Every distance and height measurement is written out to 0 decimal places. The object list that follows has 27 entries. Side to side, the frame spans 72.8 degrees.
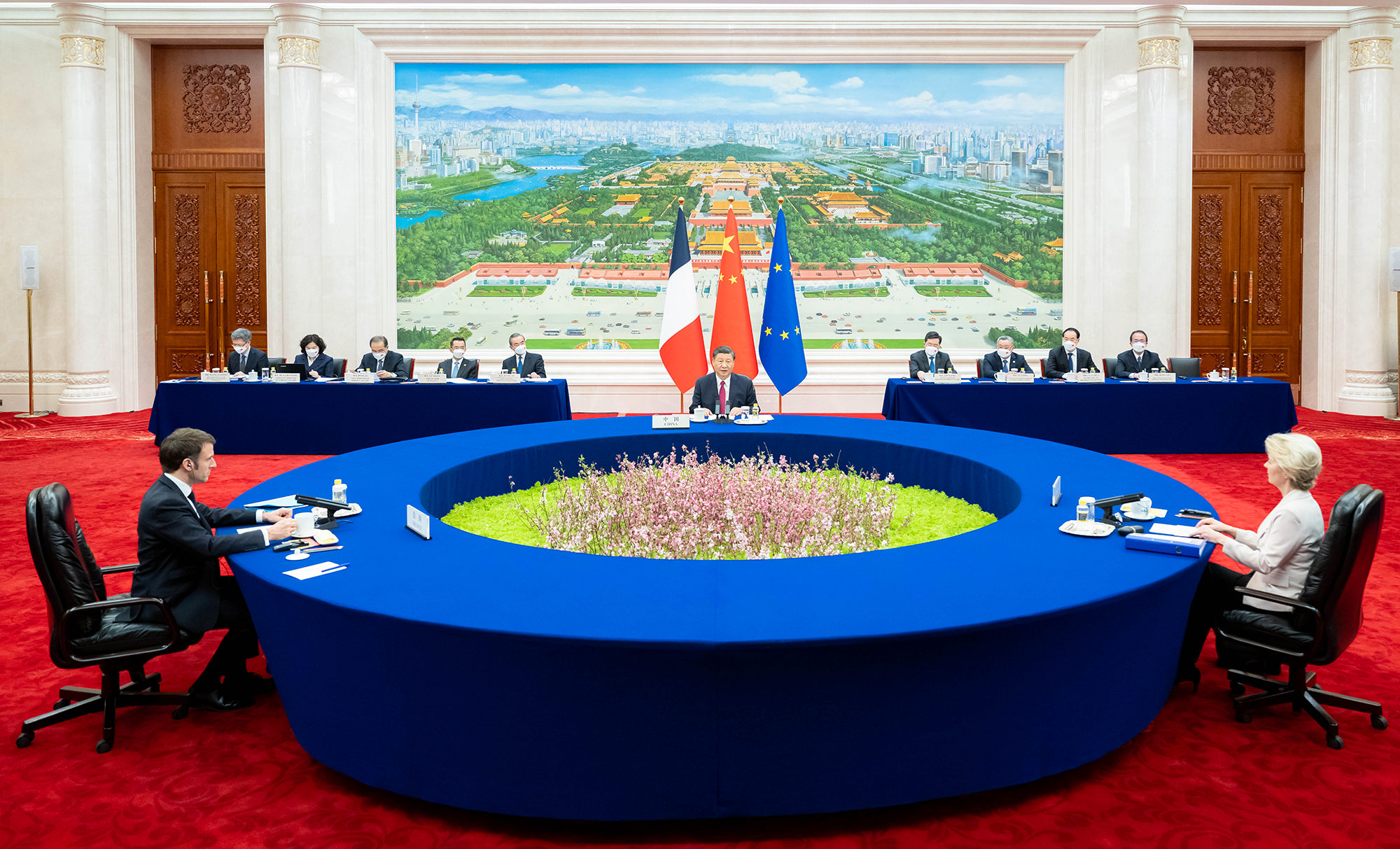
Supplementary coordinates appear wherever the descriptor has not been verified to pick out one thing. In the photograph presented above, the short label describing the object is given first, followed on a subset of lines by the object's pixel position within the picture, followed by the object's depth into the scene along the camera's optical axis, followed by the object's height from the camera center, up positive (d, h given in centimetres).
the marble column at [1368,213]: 1034 +180
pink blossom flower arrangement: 433 -65
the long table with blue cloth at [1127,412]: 796 -29
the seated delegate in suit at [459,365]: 888 +15
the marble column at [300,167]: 1030 +236
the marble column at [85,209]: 1024 +190
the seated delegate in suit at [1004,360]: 873 +17
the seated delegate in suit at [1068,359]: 888 +17
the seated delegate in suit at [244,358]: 866 +22
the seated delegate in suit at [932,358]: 893 +19
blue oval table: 229 -74
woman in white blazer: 295 -49
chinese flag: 900 +64
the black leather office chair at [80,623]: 287 -75
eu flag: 910 +46
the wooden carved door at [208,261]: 1110 +142
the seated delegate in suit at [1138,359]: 897 +17
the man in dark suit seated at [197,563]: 301 -59
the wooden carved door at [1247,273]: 1111 +122
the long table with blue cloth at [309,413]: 798 -27
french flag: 852 +48
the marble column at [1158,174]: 1027 +222
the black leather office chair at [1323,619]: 283 -76
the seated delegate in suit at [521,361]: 898 +18
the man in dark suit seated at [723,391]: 660 -8
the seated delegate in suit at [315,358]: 860 +21
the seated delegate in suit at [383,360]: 893 +19
